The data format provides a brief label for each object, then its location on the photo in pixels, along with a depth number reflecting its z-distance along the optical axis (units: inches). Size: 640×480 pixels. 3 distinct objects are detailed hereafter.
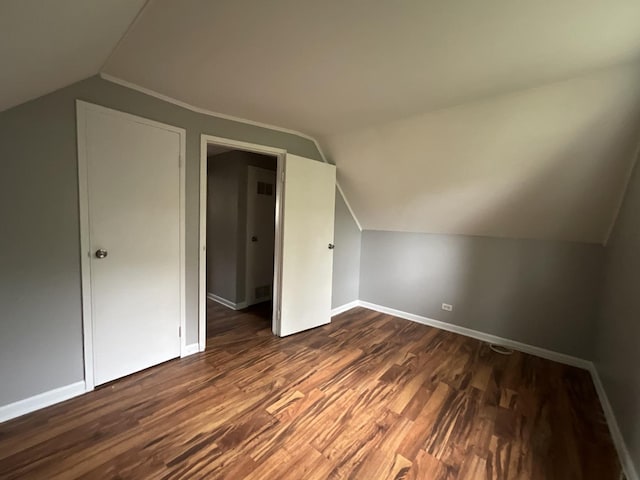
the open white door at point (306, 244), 115.6
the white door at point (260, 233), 151.3
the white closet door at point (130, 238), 75.9
